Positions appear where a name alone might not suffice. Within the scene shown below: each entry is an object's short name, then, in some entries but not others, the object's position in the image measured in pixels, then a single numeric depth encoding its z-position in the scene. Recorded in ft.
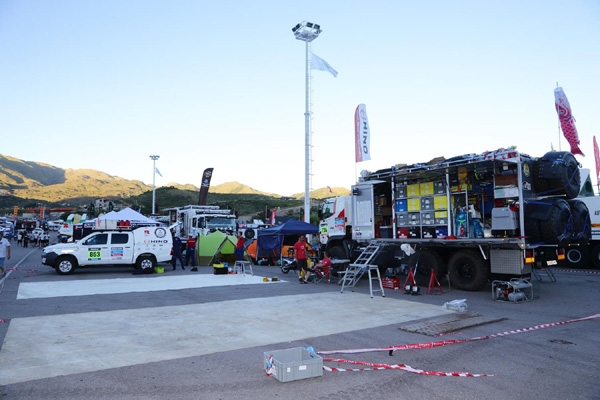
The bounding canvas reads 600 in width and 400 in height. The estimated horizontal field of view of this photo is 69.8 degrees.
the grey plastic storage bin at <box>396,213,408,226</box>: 44.83
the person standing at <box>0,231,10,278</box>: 46.96
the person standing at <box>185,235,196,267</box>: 69.05
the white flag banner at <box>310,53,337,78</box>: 89.20
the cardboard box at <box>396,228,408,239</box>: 44.91
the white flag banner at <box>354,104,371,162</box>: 70.59
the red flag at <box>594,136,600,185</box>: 89.56
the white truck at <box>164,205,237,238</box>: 87.71
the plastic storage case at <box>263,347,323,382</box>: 15.75
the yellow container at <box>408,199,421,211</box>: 43.73
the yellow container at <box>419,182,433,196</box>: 42.75
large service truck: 35.19
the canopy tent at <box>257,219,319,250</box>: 59.41
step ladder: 40.99
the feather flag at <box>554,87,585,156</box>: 63.72
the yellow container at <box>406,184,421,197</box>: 44.08
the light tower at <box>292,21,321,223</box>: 89.15
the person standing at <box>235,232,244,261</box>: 60.85
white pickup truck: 55.16
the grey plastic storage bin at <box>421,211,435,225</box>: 42.36
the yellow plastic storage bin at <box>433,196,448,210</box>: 41.24
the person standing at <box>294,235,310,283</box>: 49.11
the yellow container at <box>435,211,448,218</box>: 41.22
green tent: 71.05
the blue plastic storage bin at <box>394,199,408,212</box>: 44.93
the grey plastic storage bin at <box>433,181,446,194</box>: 41.53
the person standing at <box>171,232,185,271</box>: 65.05
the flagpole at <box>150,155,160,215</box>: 165.48
